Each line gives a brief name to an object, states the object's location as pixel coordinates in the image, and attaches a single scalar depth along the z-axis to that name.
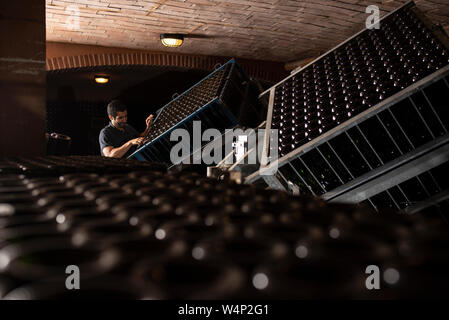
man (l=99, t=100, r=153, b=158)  4.33
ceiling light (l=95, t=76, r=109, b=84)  8.55
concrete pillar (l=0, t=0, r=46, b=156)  1.96
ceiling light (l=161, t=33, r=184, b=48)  5.78
